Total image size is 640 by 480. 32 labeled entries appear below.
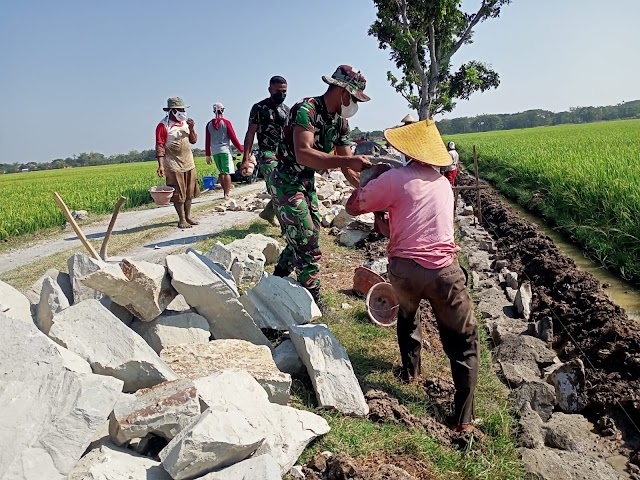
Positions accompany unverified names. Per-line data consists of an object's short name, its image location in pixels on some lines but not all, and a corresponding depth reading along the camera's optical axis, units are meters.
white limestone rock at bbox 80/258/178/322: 3.27
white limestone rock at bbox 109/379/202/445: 2.30
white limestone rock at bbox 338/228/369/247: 7.74
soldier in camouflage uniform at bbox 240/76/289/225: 6.78
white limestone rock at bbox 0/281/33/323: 3.32
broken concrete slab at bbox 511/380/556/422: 3.55
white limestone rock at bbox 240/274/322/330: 4.05
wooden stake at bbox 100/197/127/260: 4.22
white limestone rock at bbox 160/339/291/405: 2.98
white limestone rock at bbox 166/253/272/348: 3.54
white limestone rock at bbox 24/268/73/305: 3.73
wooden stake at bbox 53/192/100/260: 4.15
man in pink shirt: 3.00
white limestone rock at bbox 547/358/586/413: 3.77
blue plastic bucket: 16.12
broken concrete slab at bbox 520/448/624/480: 2.87
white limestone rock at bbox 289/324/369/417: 3.12
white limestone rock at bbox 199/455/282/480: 2.08
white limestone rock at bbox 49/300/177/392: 2.82
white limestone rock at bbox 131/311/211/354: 3.44
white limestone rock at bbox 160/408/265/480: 2.08
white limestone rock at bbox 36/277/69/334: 3.37
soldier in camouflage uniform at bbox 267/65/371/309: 3.86
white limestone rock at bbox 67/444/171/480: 2.09
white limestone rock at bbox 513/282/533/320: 5.41
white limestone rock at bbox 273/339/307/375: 3.51
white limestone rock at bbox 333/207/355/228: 8.76
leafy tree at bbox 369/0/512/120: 21.50
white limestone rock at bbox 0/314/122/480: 2.04
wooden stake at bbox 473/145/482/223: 9.69
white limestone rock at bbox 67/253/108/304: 3.62
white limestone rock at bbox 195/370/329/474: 2.44
